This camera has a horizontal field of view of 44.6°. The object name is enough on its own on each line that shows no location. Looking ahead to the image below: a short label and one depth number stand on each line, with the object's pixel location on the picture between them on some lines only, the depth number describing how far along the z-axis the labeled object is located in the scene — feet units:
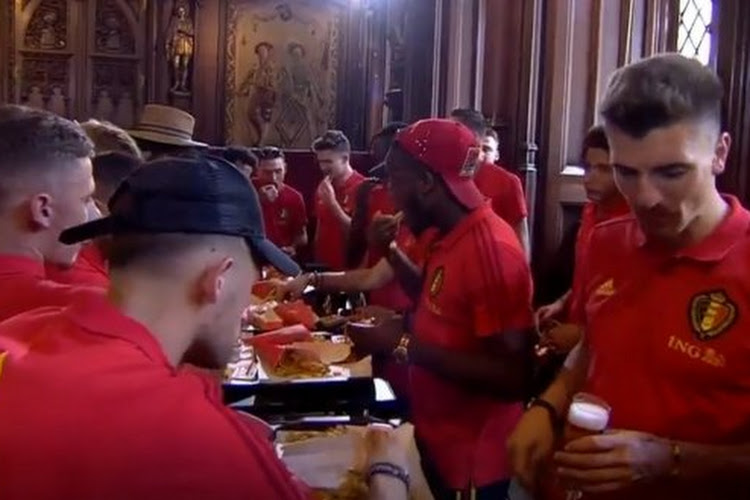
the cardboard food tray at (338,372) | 8.38
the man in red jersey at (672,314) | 4.74
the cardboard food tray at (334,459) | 5.75
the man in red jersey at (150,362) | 3.30
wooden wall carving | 32.58
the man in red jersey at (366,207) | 15.51
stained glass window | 13.13
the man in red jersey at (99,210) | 7.05
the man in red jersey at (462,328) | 7.27
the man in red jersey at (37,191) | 6.16
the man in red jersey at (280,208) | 20.79
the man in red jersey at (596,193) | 10.60
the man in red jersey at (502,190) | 14.38
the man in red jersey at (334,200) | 18.30
